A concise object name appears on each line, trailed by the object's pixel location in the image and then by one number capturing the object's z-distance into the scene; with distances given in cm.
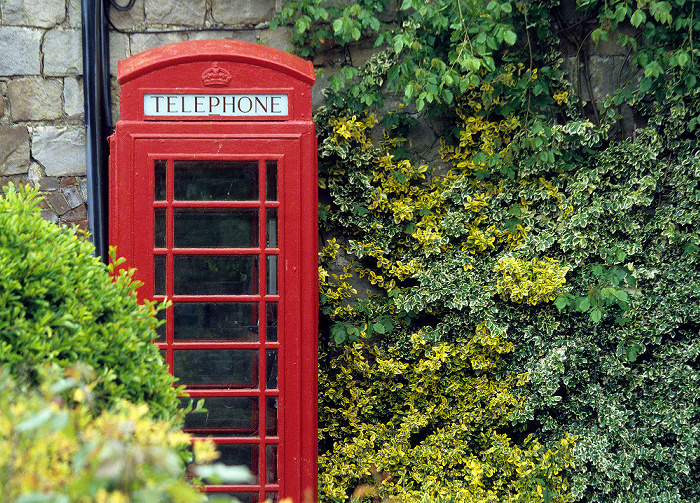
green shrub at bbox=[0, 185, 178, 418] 1942
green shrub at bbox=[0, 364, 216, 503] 1370
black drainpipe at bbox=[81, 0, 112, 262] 2128
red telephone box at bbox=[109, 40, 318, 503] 2053
